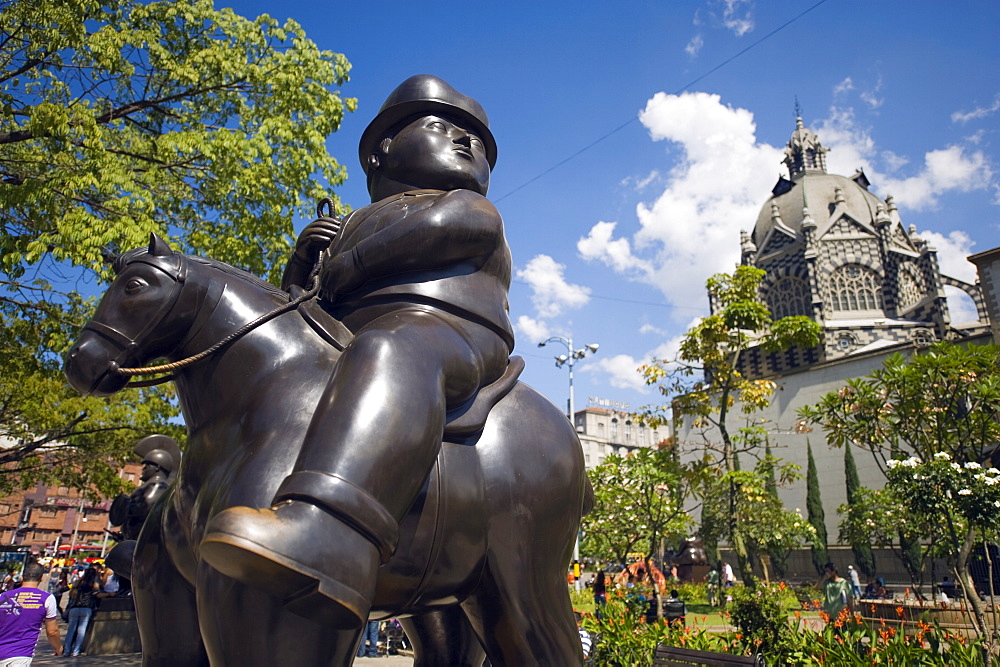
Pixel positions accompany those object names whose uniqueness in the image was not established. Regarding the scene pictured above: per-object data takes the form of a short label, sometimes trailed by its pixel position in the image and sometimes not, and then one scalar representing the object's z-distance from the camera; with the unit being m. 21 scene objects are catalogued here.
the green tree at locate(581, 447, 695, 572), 14.26
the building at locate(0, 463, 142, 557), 51.91
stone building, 40.50
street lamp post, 24.64
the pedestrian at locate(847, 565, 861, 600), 16.75
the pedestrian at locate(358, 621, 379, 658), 9.95
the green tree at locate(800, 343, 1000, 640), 9.72
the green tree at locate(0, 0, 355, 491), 7.99
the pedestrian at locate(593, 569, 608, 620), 12.97
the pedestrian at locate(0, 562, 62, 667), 6.05
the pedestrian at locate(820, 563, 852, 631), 11.99
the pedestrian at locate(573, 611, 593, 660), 7.51
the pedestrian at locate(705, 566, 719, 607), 21.17
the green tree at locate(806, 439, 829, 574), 33.78
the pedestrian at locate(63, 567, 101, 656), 10.35
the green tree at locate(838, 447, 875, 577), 32.41
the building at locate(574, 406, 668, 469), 73.44
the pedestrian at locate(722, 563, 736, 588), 21.00
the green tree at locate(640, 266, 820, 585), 15.19
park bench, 5.97
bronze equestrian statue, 1.73
